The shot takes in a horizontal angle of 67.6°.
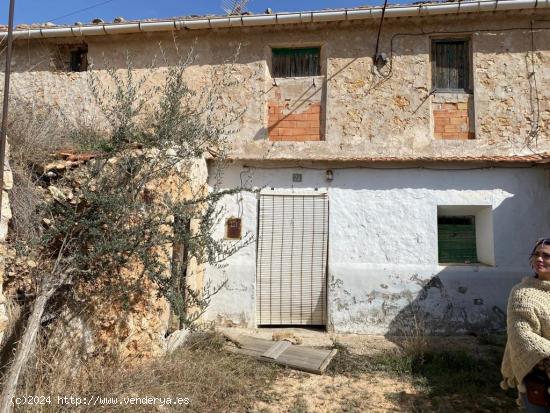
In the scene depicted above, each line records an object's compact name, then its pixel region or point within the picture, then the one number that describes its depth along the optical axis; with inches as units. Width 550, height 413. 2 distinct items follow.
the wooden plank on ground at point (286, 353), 231.8
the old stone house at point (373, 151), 294.0
